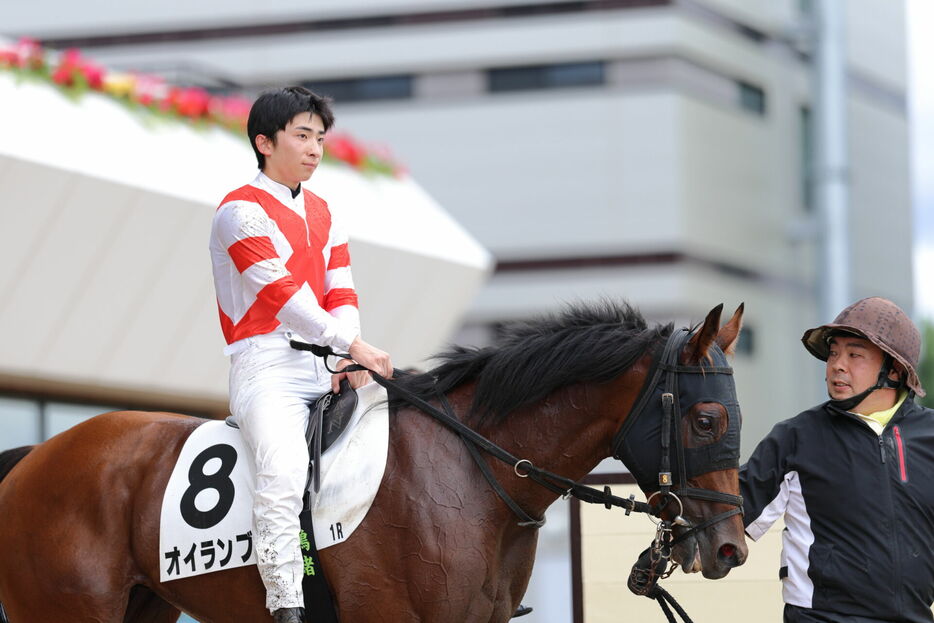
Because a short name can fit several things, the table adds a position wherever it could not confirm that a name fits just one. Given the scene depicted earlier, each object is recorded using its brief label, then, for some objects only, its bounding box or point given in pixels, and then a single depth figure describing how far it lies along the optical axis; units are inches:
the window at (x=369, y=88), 1531.7
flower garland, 805.2
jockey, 277.1
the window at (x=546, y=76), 1483.8
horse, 272.4
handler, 283.1
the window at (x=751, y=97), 1557.6
